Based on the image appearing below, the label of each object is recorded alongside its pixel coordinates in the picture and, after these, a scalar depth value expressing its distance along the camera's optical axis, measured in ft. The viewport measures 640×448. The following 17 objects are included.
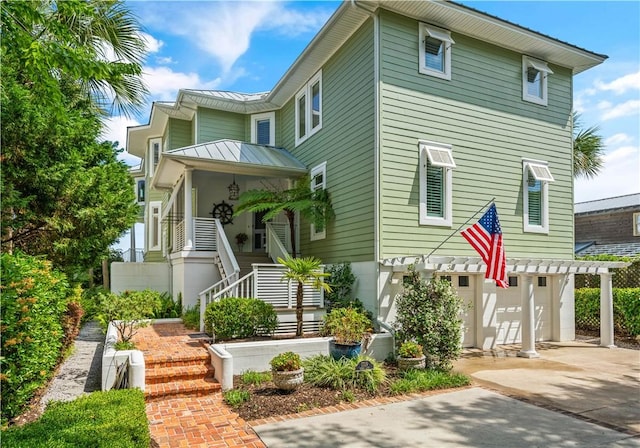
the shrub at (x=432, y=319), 27.25
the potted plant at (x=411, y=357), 26.61
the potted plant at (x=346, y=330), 26.81
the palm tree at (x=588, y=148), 54.34
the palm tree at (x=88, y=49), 16.42
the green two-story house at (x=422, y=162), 32.50
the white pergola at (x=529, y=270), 29.69
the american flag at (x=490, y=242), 28.04
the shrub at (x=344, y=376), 23.65
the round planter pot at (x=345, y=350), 26.61
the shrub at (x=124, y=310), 26.43
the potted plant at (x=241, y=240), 50.72
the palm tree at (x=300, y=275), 28.99
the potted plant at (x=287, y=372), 22.44
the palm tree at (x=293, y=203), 37.04
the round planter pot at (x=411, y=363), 26.58
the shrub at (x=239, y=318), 28.14
